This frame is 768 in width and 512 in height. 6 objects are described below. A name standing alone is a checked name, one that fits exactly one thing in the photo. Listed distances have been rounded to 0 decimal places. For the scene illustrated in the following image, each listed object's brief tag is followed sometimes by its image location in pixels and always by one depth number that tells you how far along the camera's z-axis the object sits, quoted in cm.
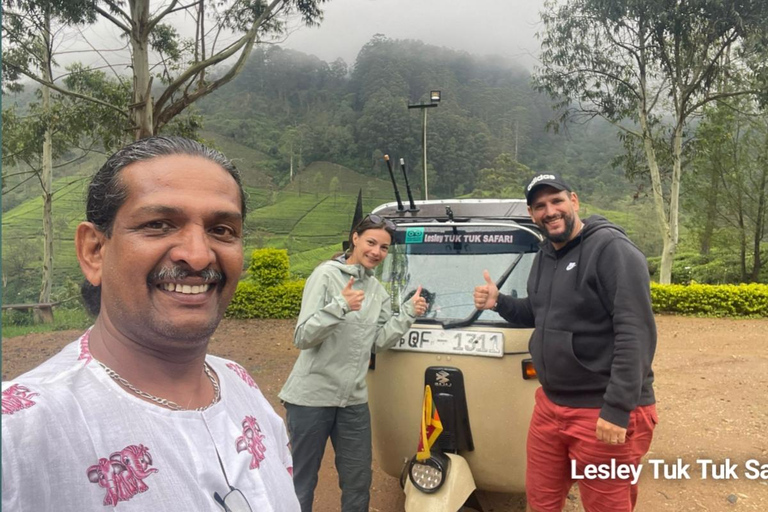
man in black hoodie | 180
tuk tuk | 234
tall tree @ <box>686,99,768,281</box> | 1364
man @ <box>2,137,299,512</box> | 62
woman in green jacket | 215
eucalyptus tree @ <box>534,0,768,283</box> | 941
